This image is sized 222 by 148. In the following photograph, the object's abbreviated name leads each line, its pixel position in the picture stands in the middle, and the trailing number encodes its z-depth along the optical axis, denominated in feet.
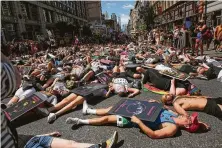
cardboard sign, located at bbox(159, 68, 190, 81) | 12.54
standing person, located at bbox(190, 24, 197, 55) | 28.56
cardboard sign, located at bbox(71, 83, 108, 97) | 11.62
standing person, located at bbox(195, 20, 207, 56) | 26.33
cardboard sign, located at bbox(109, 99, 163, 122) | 8.30
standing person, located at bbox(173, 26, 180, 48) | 30.58
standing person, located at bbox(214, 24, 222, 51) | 26.81
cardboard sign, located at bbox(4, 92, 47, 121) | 9.71
